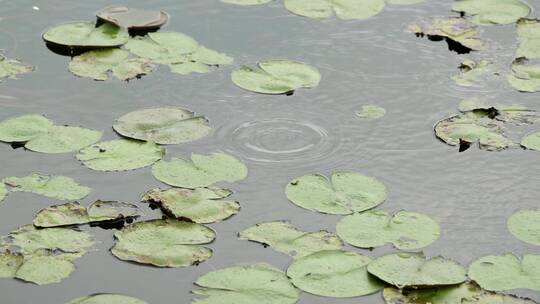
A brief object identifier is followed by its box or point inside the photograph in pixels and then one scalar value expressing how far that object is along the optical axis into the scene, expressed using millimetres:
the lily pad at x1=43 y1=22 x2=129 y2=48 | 10195
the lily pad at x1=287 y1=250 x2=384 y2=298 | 7047
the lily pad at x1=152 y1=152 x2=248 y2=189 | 8195
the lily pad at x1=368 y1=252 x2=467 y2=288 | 7084
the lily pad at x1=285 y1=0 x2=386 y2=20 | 10906
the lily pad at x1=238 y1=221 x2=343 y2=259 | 7441
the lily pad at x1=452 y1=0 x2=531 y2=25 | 10898
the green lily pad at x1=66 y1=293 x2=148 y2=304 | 6895
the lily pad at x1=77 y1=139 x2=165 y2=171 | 8383
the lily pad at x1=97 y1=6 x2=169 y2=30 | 10539
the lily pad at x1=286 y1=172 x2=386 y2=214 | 7918
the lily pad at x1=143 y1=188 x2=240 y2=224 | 7777
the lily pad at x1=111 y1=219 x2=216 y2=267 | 7324
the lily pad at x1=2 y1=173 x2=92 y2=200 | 8023
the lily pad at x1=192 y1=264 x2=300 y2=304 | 6949
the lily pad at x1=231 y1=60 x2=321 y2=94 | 9586
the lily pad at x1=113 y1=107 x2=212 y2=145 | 8781
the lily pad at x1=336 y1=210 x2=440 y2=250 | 7523
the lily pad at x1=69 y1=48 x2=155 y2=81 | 9750
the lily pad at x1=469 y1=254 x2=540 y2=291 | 7152
